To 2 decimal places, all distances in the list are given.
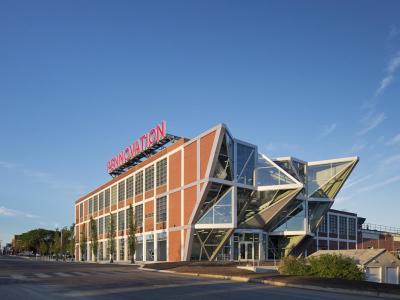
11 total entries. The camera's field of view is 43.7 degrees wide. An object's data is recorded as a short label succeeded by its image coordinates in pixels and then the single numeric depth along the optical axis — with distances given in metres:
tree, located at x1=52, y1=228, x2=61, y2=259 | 122.44
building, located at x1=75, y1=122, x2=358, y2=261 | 55.78
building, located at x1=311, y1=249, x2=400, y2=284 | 36.97
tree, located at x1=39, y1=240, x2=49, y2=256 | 149.46
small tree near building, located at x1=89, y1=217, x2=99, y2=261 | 87.06
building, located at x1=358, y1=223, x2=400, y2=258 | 85.12
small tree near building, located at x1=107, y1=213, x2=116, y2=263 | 78.65
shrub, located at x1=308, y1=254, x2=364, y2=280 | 27.67
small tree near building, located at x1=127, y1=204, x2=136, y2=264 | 65.94
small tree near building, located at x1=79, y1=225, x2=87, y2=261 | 98.38
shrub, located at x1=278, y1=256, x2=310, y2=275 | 29.62
